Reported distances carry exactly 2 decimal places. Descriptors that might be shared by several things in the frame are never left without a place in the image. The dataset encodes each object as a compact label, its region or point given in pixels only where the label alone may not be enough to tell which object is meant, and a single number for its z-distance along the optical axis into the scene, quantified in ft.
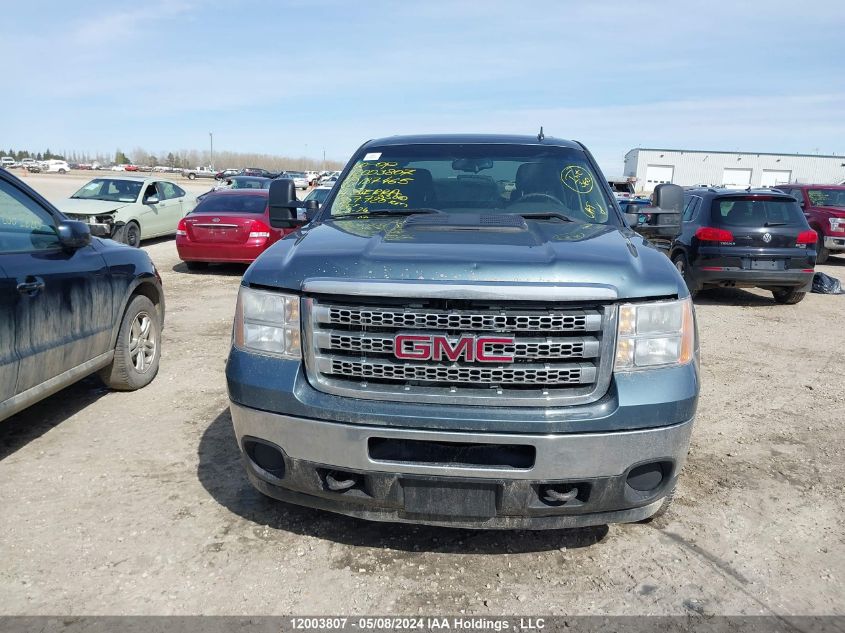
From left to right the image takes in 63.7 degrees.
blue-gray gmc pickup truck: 8.66
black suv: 31.35
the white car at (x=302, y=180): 181.59
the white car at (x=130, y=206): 45.75
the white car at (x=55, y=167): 311.27
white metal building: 250.78
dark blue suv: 12.33
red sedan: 38.37
